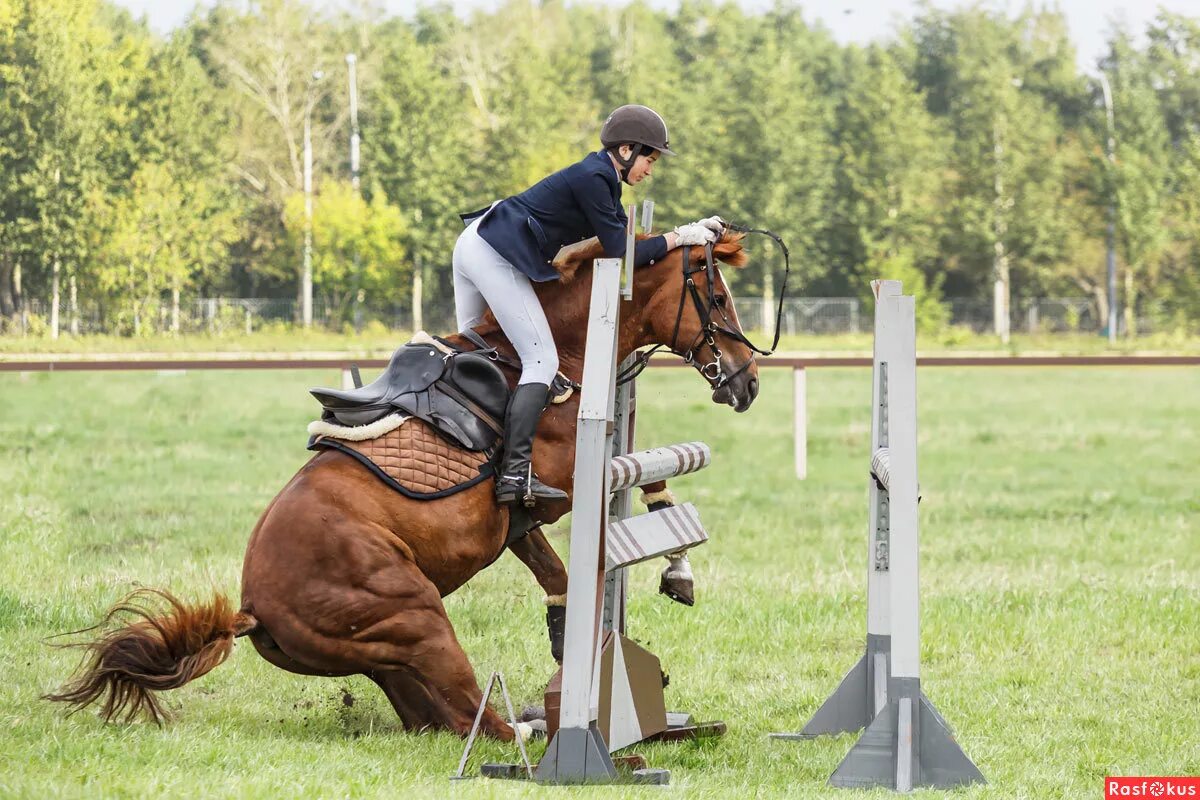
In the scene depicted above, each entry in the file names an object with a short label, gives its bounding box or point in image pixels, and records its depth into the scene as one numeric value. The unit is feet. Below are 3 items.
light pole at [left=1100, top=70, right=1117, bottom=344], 370.53
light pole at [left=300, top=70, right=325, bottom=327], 333.62
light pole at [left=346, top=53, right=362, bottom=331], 335.26
